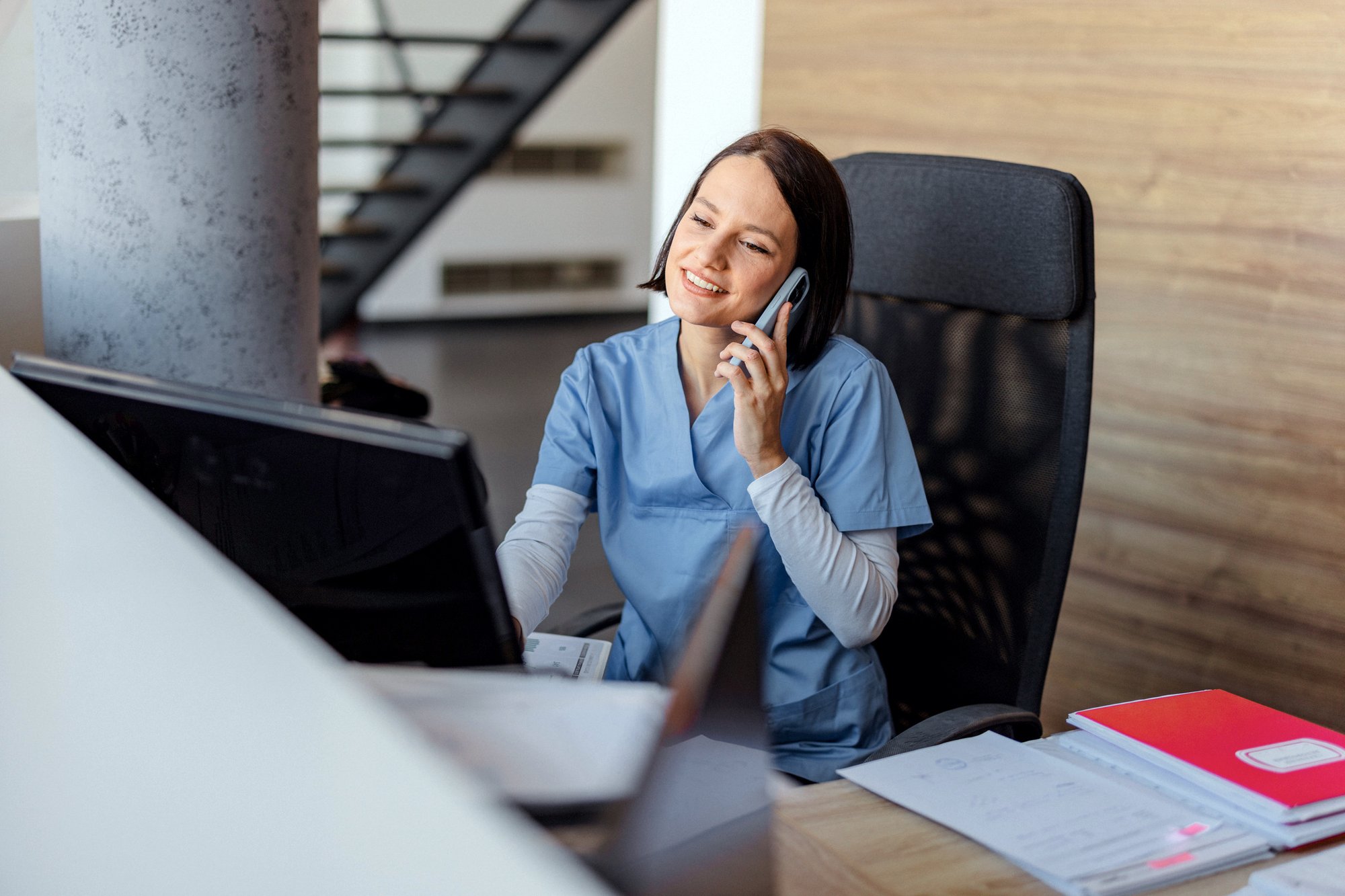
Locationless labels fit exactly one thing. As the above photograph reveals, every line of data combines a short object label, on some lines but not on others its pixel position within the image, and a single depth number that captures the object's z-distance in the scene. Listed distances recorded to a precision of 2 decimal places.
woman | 1.38
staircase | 4.89
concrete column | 1.55
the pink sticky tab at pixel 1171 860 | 0.92
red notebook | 1.00
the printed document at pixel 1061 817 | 0.91
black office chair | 1.47
